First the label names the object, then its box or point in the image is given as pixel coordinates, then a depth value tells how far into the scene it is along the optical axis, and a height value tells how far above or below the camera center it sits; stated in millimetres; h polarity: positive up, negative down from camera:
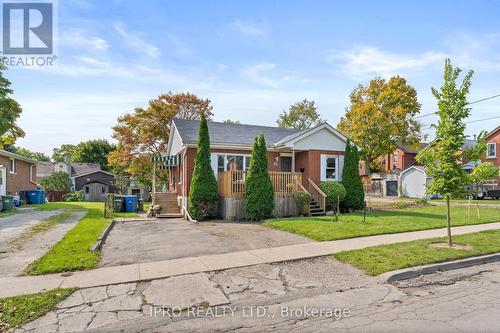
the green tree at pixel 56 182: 39344 -279
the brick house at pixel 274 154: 15789 +1304
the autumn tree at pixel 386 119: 32750 +6212
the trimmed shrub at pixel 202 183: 14258 -214
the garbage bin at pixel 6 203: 18156 -1328
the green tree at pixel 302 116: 49875 +10019
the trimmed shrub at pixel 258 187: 13852 -424
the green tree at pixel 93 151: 61938 +5720
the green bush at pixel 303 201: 14969 -1152
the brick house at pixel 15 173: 23062 +588
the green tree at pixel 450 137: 8156 +1037
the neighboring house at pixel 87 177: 42531 +381
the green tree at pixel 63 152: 79069 +7200
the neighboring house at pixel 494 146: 33344 +3154
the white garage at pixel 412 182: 34125 -677
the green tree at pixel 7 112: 21391 +5161
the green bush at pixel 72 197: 37253 -2084
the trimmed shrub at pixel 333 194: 16031 -883
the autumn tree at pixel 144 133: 29531 +4441
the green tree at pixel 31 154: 70988 +6689
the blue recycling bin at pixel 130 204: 19188 -1557
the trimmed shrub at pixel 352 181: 16688 -232
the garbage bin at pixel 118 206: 18766 -1622
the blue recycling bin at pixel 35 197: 25891 -1414
